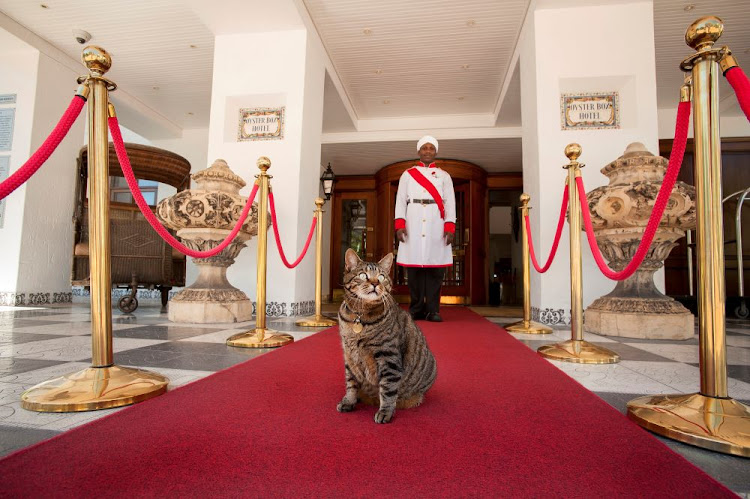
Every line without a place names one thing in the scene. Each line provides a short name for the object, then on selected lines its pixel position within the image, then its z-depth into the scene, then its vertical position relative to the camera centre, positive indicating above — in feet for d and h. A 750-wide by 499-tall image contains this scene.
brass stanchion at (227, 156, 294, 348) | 7.96 -0.33
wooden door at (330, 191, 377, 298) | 28.60 +3.43
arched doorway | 25.30 +3.39
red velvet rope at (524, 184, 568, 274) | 8.29 +1.00
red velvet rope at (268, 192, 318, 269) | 8.71 +1.07
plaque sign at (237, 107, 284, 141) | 14.42 +5.68
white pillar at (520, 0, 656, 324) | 12.27 +6.16
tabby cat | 3.81 -0.81
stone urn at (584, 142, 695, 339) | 9.62 +0.99
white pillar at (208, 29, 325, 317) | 13.91 +5.24
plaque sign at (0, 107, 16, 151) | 16.72 +6.34
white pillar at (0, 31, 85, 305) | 15.87 +3.27
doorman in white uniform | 13.01 +1.57
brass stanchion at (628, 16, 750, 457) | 3.57 +0.04
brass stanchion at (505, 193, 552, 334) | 10.36 -0.82
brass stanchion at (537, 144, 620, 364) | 6.84 -0.55
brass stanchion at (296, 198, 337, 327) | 11.27 -0.29
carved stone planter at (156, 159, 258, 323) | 11.13 +1.12
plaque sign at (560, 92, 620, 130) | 12.60 +5.48
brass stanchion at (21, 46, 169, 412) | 4.33 -0.13
